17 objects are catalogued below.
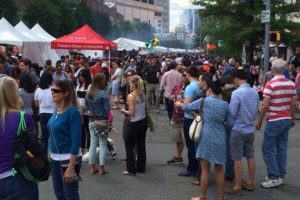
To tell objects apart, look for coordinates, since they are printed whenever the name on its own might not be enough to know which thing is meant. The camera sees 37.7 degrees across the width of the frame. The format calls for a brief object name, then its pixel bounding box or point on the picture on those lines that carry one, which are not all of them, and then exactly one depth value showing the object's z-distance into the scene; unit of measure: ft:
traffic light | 57.31
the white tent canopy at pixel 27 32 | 82.47
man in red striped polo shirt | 20.62
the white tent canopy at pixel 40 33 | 91.04
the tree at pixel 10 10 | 144.56
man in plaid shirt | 24.93
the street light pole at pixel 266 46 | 58.85
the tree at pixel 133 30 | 318.90
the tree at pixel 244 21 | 73.41
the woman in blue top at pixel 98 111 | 22.93
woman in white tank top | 22.43
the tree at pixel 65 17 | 187.25
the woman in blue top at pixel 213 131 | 17.67
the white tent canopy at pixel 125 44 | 102.94
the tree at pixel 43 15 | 170.19
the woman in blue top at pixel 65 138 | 13.65
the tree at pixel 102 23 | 258.37
